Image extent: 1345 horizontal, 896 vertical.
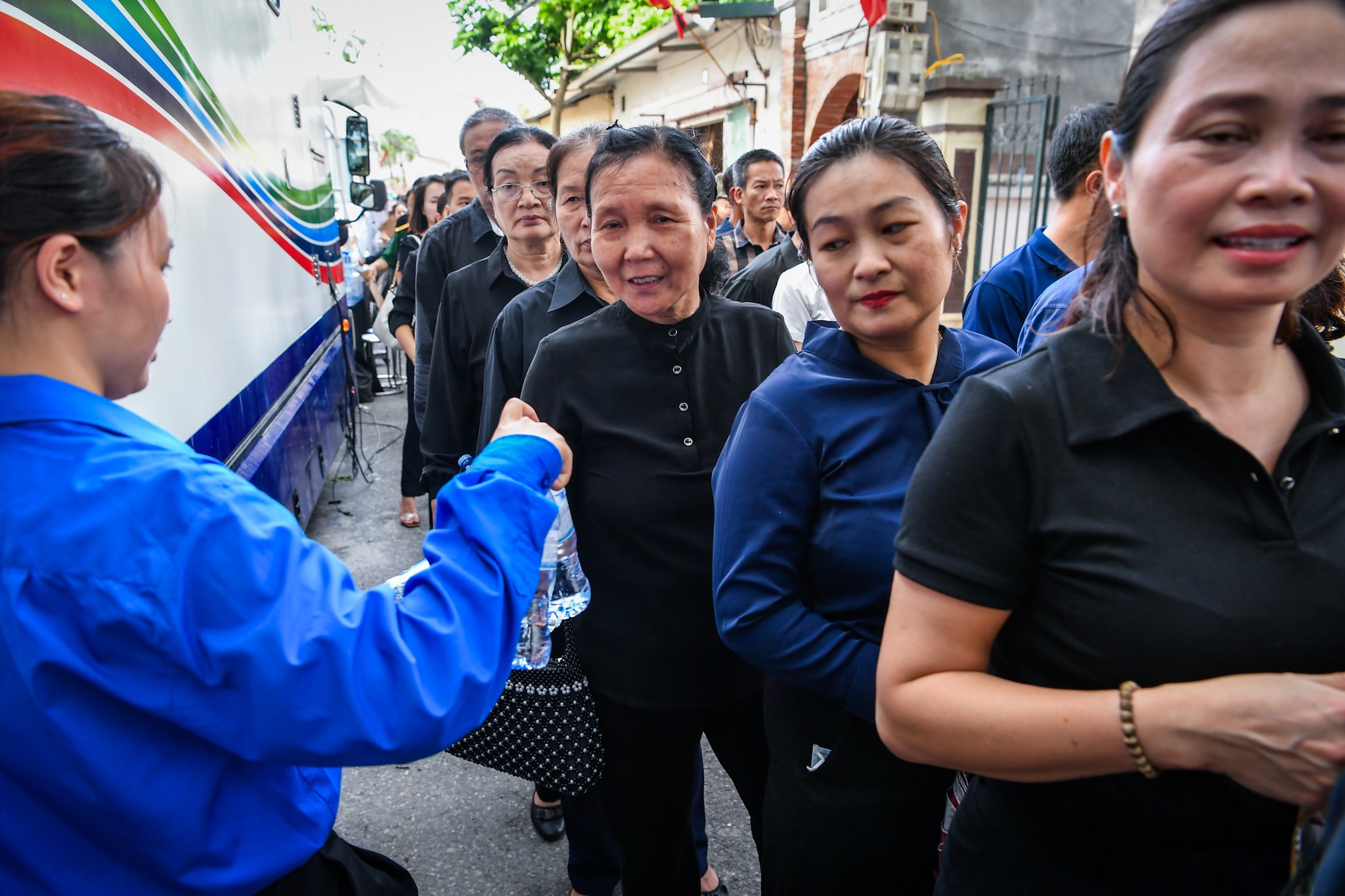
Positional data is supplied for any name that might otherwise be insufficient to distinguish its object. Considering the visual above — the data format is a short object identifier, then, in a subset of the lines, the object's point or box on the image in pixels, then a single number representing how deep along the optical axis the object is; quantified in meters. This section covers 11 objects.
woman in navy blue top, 1.37
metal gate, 6.31
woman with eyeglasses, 3.08
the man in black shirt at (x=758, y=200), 4.82
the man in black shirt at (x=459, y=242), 3.85
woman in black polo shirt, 0.87
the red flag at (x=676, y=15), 10.20
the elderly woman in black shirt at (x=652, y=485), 1.84
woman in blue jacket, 0.85
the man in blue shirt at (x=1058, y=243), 2.81
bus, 1.97
